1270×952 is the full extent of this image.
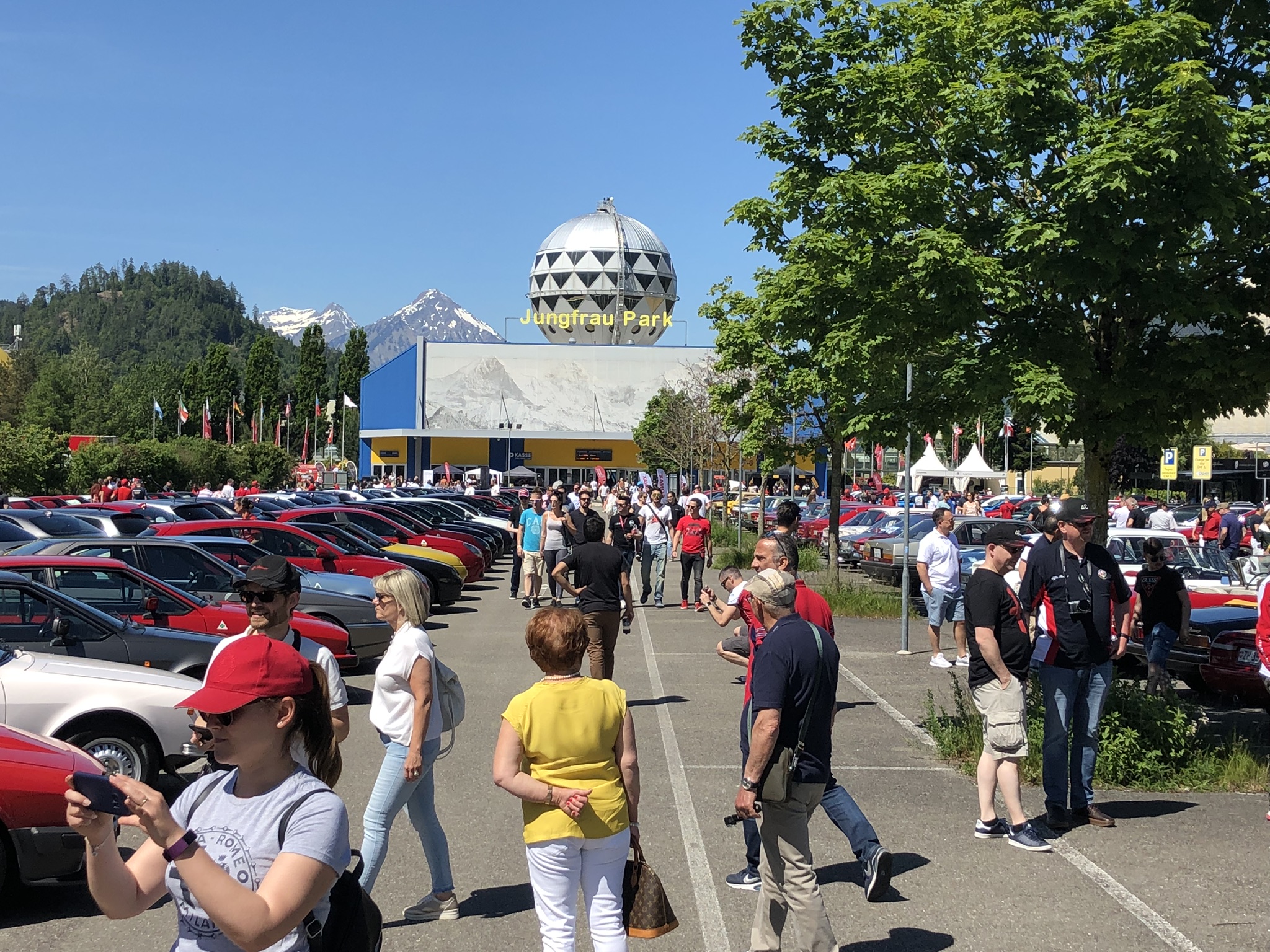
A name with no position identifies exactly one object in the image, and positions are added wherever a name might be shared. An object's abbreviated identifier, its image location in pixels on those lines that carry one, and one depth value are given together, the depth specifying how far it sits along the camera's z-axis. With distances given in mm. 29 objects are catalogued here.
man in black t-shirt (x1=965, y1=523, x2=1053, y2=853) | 7199
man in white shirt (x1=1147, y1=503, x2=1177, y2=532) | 28438
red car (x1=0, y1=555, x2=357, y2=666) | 10914
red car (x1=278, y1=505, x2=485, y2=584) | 24844
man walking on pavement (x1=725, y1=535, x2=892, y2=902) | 6305
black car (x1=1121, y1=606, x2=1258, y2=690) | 12914
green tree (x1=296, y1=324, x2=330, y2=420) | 121812
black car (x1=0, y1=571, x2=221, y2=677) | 9344
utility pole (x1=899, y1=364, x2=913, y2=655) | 15391
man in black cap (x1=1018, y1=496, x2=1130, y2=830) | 7633
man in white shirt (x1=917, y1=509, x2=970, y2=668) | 15297
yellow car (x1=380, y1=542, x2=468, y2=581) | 22031
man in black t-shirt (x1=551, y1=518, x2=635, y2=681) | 10711
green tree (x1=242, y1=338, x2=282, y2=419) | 123188
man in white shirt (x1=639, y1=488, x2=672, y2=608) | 21078
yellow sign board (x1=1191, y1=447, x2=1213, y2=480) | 36375
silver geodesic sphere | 98312
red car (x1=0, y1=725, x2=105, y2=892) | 6012
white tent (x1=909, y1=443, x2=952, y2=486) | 49719
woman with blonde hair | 5922
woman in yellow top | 4484
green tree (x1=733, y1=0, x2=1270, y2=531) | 8797
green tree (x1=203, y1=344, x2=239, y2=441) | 119375
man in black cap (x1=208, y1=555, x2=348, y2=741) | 5473
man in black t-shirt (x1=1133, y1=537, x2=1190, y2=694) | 12375
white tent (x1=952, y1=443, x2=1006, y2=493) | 49656
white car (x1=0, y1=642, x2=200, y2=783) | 7559
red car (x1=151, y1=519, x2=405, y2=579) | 17797
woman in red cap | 2688
